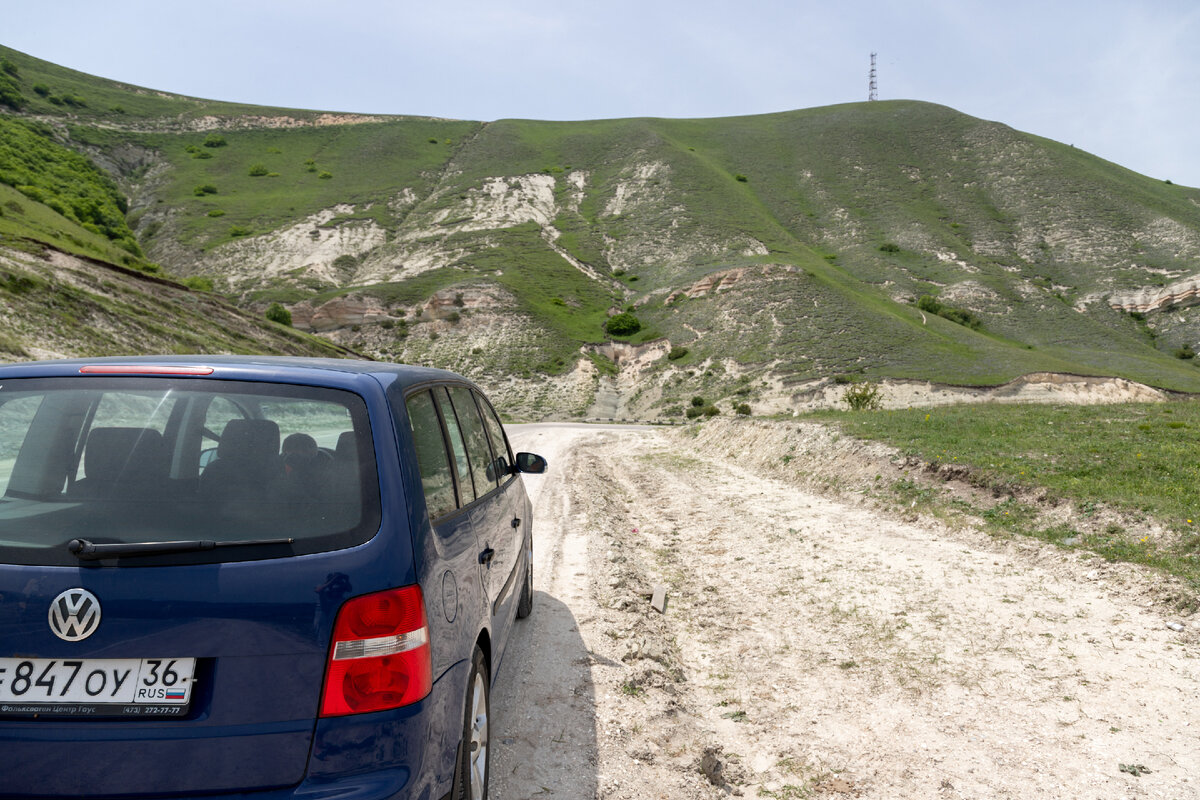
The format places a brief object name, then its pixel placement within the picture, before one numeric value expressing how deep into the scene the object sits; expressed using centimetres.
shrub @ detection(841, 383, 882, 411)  2723
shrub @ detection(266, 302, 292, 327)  5694
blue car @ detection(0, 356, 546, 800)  198
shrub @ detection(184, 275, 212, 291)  5891
